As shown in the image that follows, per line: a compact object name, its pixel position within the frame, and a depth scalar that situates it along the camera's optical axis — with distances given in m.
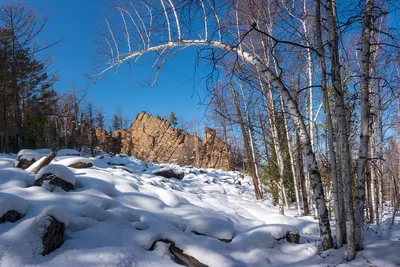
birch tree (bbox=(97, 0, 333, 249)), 3.26
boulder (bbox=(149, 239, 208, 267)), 3.07
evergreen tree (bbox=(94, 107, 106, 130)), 39.09
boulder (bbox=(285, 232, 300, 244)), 3.93
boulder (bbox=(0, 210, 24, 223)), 3.04
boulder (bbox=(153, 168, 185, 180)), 11.49
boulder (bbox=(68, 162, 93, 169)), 7.28
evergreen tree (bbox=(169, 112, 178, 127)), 46.84
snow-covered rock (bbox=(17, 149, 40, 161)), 6.68
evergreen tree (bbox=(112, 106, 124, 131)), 49.03
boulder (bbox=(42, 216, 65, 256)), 2.68
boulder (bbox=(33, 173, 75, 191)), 4.52
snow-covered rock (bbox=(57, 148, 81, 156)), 10.21
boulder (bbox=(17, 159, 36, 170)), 6.49
